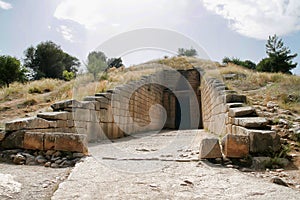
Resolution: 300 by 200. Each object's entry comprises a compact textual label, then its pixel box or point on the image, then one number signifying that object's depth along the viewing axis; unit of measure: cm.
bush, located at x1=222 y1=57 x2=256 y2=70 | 2436
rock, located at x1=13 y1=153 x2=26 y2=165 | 317
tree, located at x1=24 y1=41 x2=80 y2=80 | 2545
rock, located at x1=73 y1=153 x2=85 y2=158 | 342
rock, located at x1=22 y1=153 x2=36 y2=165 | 320
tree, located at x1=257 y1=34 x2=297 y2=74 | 2195
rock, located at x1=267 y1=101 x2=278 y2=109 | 487
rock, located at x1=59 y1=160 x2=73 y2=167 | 315
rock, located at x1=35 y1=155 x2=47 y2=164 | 322
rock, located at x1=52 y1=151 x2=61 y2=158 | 339
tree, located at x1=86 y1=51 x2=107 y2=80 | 997
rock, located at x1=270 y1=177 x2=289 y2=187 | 235
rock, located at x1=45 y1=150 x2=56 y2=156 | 342
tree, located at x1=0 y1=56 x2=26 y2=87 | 1736
